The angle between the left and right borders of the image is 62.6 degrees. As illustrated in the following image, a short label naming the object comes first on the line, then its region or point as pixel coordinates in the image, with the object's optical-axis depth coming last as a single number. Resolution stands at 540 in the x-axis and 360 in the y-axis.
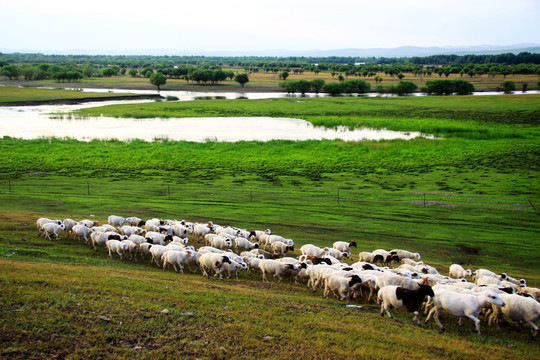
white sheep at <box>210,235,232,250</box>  20.67
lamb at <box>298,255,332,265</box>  17.55
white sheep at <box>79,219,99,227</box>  21.30
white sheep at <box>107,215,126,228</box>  23.77
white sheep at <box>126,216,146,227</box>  24.30
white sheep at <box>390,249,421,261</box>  19.98
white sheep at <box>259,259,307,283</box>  16.88
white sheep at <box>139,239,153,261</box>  19.06
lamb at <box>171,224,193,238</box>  22.72
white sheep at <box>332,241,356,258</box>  21.18
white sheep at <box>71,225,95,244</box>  20.59
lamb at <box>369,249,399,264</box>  19.53
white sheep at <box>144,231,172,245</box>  20.30
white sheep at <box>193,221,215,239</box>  22.75
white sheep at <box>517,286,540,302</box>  14.27
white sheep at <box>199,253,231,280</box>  16.84
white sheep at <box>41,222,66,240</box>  20.62
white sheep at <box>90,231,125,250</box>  19.67
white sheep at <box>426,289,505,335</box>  12.31
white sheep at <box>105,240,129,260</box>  18.82
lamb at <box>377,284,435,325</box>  12.84
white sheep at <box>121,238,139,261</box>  18.94
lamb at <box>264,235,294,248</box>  21.26
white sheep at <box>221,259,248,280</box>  16.94
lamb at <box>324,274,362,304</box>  14.52
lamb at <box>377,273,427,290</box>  14.02
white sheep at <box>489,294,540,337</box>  12.23
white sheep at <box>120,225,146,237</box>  21.67
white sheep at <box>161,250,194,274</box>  17.67
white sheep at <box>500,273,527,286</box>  15.67
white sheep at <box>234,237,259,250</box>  20.89
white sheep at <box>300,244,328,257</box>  20.00
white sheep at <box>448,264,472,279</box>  17.72
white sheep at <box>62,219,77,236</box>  21.43
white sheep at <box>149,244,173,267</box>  18.44
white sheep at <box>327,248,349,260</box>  20.03
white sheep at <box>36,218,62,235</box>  21.25
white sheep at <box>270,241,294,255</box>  20.72
